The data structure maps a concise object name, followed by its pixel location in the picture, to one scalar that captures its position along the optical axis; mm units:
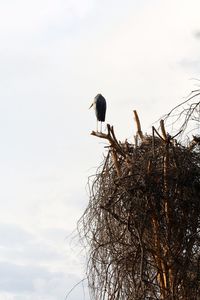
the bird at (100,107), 20250
